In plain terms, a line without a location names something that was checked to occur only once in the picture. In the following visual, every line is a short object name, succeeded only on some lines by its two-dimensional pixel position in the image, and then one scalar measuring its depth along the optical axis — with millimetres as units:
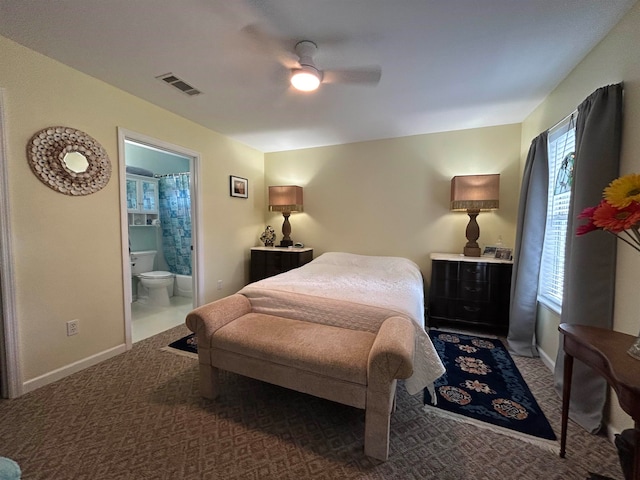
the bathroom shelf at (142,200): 4129
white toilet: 3822
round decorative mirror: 1887
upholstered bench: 1313
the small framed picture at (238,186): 3693
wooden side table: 860
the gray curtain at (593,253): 1508
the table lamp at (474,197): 2928
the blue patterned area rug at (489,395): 1543
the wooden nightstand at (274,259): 3717
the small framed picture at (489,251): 3085
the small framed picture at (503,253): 2896
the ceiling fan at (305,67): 1683
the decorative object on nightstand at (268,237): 4223
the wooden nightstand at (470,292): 2787
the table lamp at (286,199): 3904
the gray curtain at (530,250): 2352
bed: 1587
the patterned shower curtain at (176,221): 4414
